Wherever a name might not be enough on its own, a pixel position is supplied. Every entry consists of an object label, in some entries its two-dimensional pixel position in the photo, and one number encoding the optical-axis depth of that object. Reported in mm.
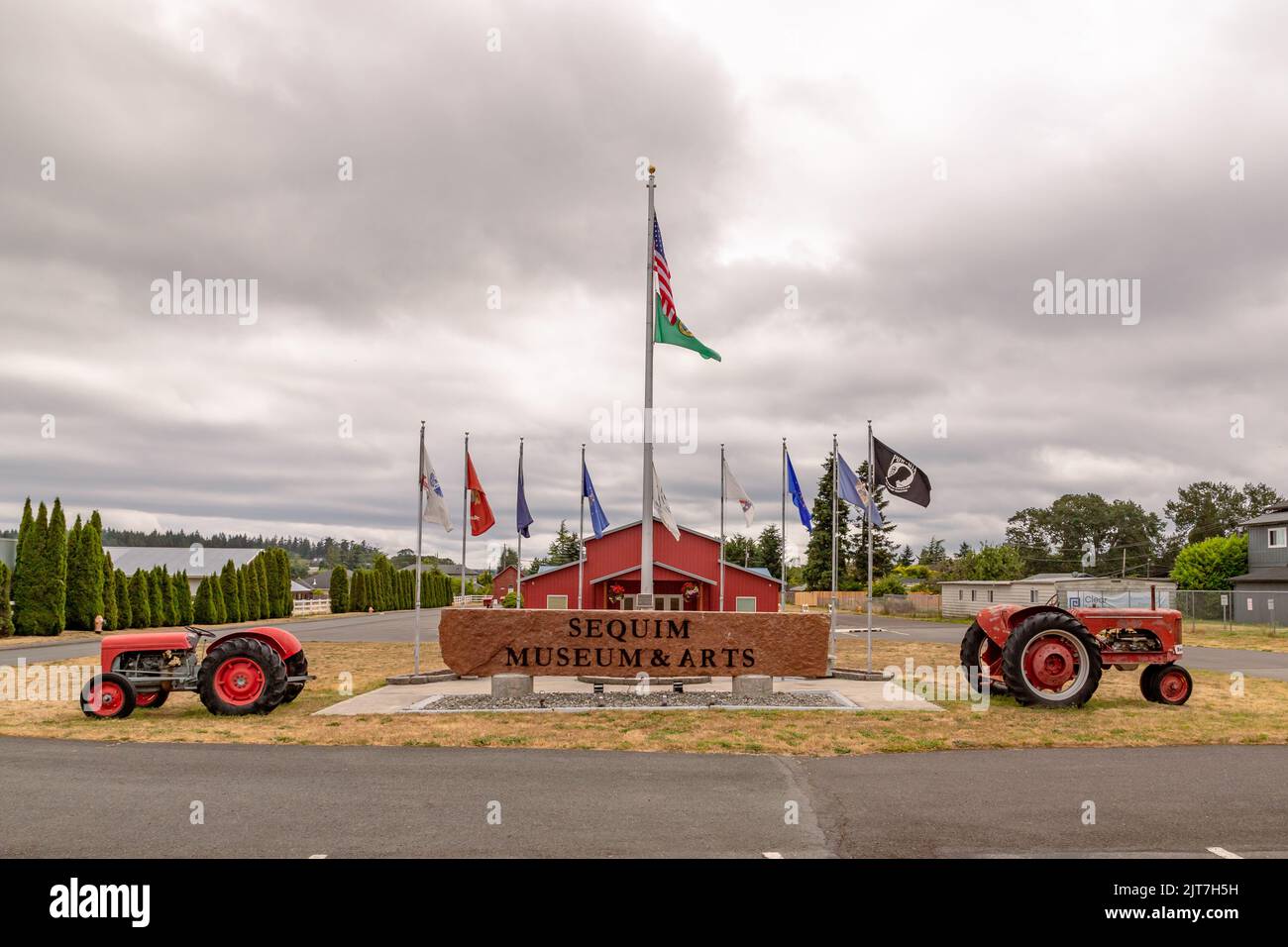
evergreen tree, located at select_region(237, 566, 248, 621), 50406
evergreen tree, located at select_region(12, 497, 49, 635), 36344
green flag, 16234
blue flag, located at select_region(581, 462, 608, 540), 24141
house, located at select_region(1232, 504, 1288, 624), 44878
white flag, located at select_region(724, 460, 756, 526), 21453
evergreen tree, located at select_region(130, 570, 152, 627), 41219
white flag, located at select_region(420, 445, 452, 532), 18734
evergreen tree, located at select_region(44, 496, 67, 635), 36697
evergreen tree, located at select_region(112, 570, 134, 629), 40312
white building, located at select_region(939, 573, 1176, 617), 44469
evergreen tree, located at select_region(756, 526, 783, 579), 84062
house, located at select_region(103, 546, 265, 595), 74312
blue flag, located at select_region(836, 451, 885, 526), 18562
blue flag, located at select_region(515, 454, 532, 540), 22797
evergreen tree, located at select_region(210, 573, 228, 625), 47375
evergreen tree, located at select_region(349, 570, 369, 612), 68562
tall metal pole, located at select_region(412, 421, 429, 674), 18625
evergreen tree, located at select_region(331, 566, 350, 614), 66312
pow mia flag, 17016
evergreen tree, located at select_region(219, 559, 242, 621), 49250
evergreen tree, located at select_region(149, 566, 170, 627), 42562
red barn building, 36688
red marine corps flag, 19922
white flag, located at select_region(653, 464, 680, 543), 17719
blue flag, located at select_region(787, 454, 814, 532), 21219
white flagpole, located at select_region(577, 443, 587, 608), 24336
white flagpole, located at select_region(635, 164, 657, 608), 16172
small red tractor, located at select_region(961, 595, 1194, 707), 13930
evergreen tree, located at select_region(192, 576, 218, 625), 46375
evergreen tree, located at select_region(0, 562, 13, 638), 34906
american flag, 16297
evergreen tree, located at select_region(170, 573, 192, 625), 44062
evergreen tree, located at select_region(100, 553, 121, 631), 39028
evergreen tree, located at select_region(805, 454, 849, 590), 70438
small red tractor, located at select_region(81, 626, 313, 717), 12688
